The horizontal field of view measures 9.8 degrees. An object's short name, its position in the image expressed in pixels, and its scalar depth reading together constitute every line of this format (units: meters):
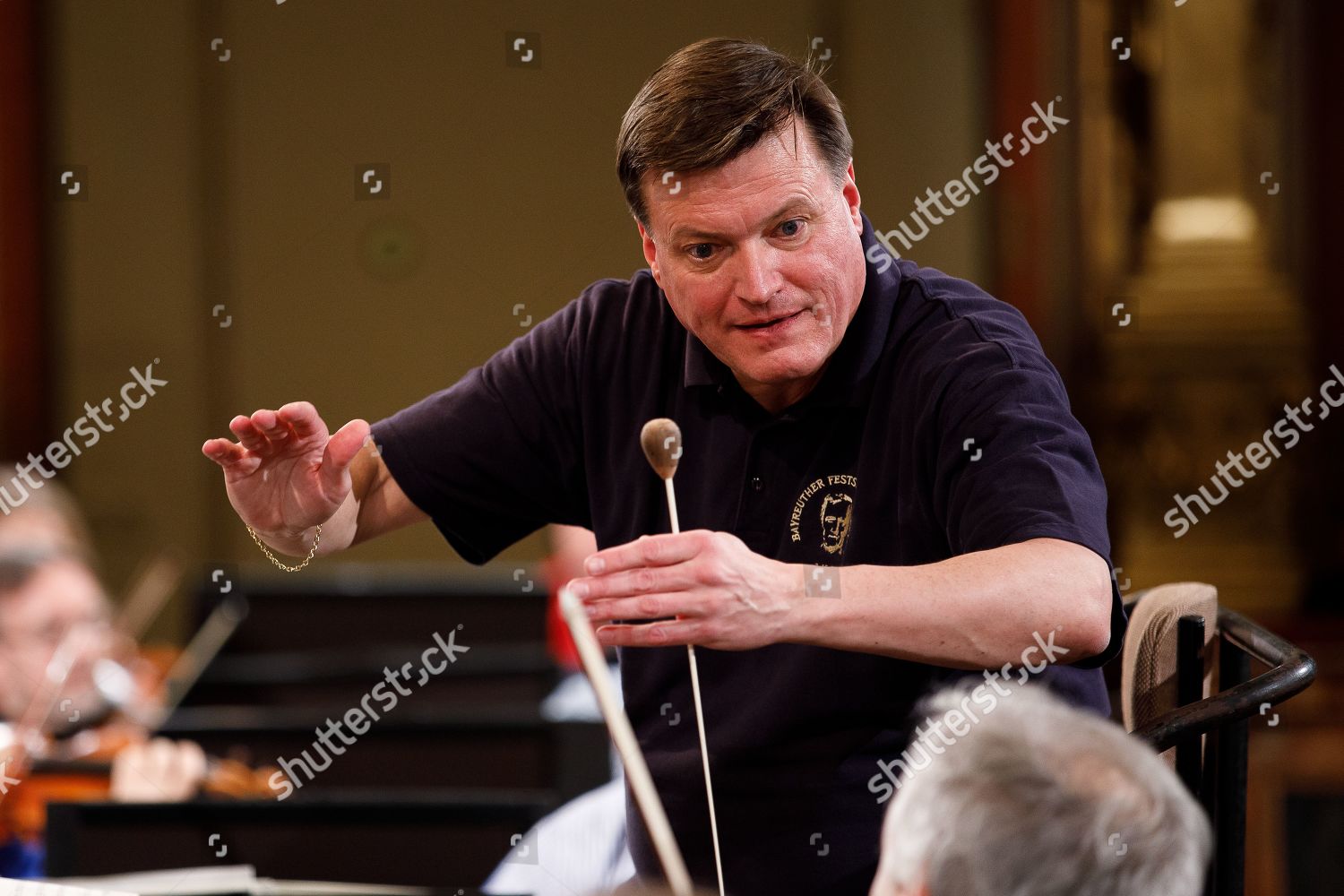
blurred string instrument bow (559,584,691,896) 4.96
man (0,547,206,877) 6.74
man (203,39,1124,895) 5.20
